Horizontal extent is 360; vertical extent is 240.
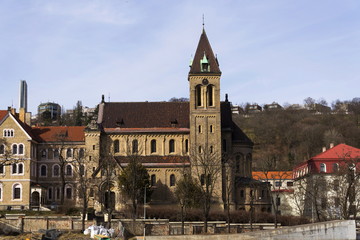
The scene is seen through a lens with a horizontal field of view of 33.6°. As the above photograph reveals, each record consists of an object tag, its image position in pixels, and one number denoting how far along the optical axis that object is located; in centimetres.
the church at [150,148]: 8050
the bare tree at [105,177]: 7069
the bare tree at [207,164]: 7455
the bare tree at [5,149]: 8036
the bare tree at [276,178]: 11046
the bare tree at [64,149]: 8531
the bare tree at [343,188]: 5875
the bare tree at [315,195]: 6994
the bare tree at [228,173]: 7856
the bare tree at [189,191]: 7136
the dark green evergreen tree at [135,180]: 7175
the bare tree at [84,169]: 7472
